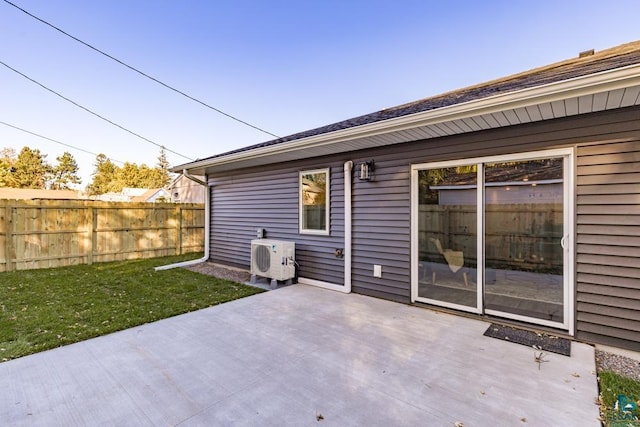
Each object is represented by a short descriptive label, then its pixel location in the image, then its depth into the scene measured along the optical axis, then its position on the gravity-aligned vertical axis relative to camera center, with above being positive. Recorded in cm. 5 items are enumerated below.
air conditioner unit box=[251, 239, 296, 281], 516 -78
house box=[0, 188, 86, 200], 1680 +113
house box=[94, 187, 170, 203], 2561 +174
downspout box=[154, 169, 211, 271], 752 -15
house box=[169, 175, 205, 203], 1681 +137
